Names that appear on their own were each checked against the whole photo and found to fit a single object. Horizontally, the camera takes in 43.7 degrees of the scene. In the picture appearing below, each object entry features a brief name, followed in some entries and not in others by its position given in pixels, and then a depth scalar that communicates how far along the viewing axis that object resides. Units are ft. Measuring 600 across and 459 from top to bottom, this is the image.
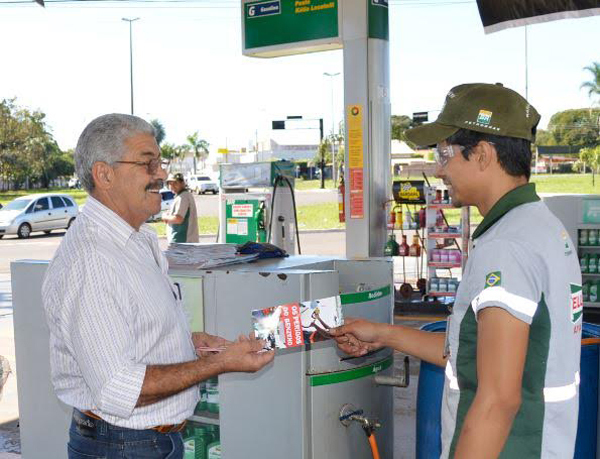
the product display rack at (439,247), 35.32
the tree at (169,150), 310.59
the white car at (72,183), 264.31
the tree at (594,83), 253.85
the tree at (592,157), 193.98
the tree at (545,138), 326.30
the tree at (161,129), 302.25
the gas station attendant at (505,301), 6.14
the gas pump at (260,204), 37.91
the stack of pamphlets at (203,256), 13.26
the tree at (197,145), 364.38
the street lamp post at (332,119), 199.93
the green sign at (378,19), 27.73
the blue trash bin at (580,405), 12.26
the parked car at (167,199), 94.17
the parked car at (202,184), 193.54
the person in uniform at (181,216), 37.81
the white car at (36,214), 82.12
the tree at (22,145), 189.26
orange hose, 11.84
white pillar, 27.89
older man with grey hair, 7.38
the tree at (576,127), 272.51
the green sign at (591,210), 34.78
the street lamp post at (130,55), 147.13
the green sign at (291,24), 28.07
